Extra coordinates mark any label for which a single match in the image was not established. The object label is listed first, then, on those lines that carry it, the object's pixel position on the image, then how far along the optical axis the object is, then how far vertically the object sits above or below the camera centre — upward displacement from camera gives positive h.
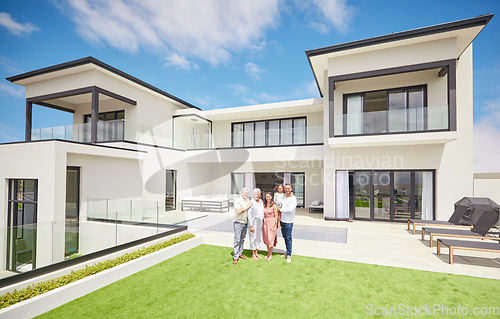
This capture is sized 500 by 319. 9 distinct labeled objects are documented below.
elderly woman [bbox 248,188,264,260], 5.70 -1.33
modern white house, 8.16 +0.79
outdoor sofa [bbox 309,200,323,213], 13.10 -2.43
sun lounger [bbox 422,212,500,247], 6.52 -1.92
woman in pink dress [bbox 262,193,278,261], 5.66 -1.44
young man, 5.51 -1.27
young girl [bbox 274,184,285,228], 5.72 -1.02
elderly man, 5.55 -1.39
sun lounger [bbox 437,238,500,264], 5.37 -1.88
